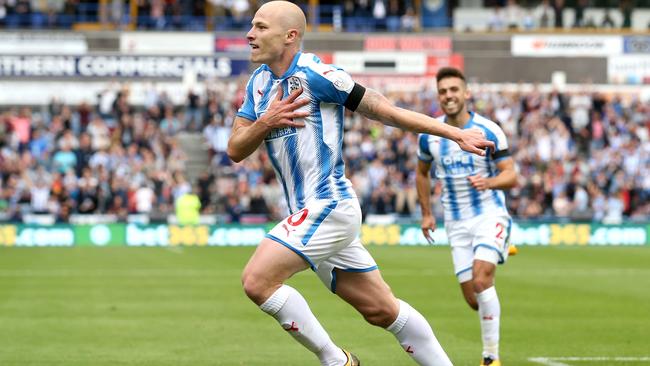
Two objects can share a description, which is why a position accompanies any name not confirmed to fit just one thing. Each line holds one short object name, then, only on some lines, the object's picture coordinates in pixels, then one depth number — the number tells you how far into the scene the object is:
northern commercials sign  41.53
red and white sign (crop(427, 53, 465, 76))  43.41
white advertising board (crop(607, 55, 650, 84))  44.31
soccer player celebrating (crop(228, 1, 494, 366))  7.06
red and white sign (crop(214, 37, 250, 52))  42.81
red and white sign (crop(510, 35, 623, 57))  44.84
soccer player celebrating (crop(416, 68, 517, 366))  10.35
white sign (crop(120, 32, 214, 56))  42.62
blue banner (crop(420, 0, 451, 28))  46.53
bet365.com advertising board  31.39
